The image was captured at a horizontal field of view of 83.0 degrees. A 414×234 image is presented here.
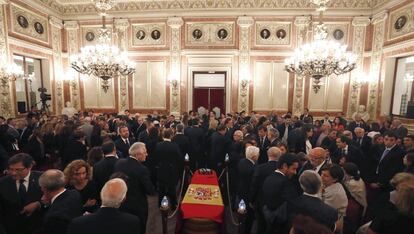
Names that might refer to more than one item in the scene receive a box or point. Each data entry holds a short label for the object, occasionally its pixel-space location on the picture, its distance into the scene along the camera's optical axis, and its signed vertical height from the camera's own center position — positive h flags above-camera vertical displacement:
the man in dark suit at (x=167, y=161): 4.91 -1.41
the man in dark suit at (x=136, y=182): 3.12 -1.25
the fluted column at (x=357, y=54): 11.66 +2.23
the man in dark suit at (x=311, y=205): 2.40 -1.14
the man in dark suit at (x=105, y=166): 3.41 -1.07
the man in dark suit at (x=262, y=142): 5.25 -1.13
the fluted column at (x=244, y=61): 11.99 +1.83
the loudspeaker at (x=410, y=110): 9.43 -0.46
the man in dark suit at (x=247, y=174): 3.85 -1.29
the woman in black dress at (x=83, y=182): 2.93 -1.13
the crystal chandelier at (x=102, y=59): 8.23 +1.24
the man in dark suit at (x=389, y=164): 4.40 -1.24
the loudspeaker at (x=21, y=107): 10.84 -0.68
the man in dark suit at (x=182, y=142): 5.89 -1.18
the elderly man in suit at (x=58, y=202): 2.29 -1.14
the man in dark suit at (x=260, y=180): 3.46 -1.25
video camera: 10.93 -0.11
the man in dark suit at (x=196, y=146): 6.41 -1.41
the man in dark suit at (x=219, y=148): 5.75 -1.29
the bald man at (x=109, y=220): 2.07 -1.14
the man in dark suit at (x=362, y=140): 5.96 -1.10
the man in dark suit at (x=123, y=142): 5.12 -1.08
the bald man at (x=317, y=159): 3.88 -1.03
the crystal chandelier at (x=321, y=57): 7.40 +1.30
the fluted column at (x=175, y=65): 12.19 +1.59
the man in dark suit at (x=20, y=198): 2.73 -1.27
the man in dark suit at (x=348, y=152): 4.84 -1.14
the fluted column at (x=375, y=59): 11.08 +1.88
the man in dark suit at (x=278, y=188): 2.93 -1.16
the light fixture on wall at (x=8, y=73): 9.52 +0.78
